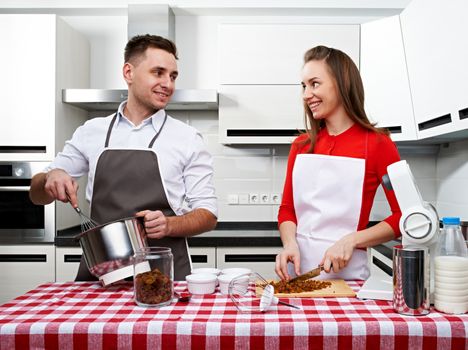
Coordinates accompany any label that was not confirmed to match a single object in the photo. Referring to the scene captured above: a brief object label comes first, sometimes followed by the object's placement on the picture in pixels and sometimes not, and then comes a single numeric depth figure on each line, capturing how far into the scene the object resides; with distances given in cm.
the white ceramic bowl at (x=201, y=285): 133
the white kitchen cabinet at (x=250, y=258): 274
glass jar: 121
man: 175
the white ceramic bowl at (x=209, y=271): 144
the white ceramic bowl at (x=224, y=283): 134
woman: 171
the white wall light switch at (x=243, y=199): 332
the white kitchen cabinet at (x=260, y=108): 296
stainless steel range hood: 285
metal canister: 114
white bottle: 115
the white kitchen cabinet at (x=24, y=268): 275
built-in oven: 278
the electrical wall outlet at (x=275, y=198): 331
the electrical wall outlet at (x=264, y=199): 331
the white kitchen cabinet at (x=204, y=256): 273
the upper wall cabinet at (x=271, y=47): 294
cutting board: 130
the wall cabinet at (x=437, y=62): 208
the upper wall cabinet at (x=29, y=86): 278
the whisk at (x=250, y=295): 118
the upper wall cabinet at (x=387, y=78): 277
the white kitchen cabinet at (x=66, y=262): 273
